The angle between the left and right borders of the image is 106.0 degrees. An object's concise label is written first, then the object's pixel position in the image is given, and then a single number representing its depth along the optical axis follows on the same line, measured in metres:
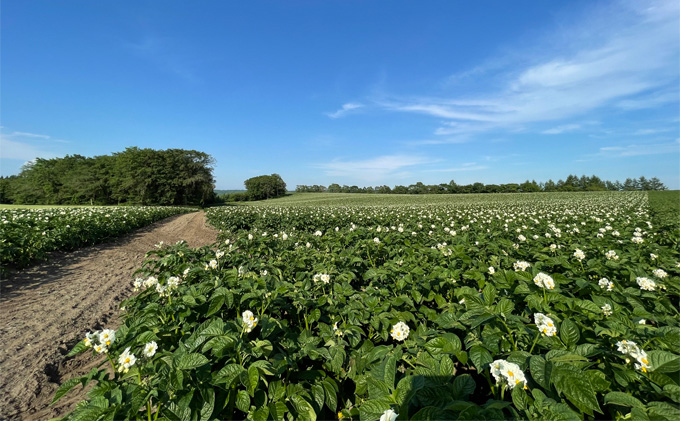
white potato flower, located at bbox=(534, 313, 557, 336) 1.81
